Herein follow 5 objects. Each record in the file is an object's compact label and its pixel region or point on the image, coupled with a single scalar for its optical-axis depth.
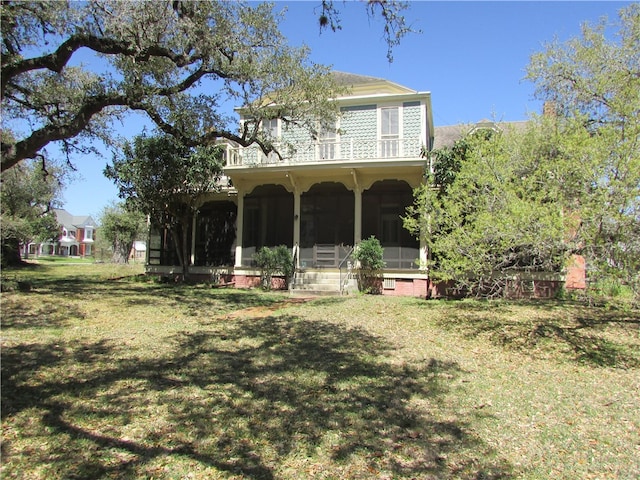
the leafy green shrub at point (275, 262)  15.95
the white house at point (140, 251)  59.12
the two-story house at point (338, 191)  15.56
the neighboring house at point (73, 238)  69.75
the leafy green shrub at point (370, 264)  14.88
